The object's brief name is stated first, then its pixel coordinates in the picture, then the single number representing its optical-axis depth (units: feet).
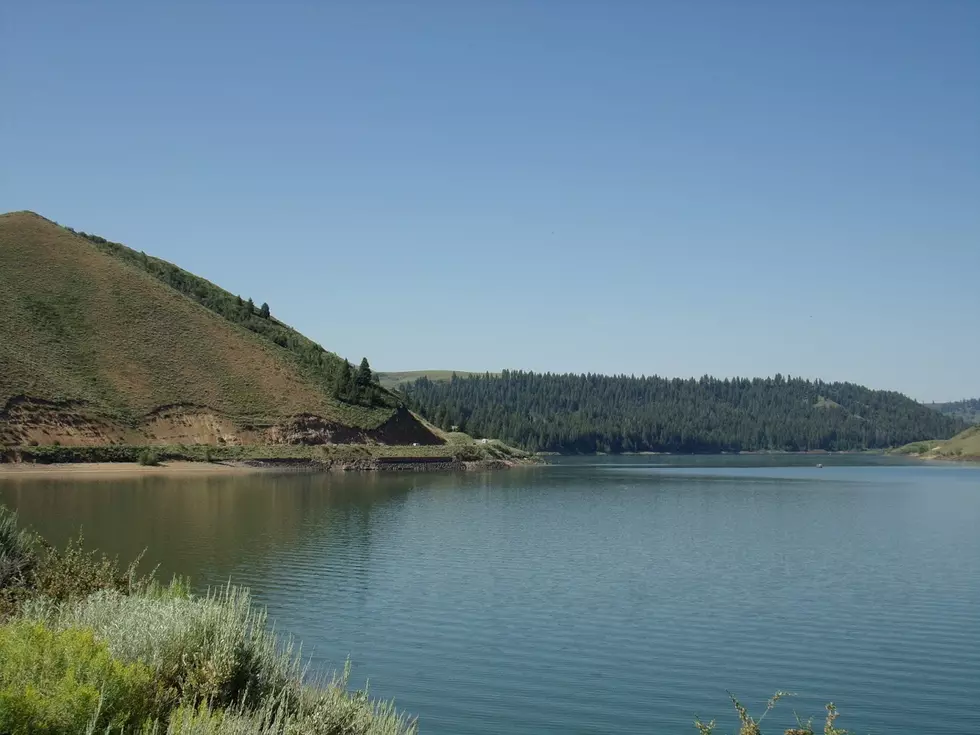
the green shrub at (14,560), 51.57
